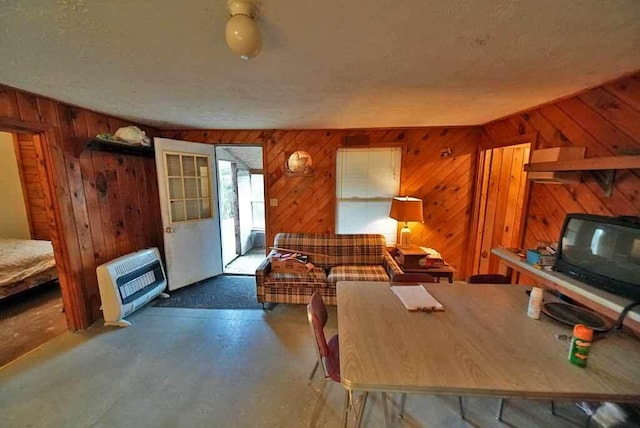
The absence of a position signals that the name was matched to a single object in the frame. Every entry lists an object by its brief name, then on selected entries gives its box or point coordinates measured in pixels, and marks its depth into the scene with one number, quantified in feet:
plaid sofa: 9.12
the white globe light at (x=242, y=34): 3.13
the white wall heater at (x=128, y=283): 8.06
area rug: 9.71
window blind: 11.42
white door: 10.11
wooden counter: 4.05
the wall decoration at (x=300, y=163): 10.73
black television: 4.21
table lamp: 9.99
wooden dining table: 3.11
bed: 9.13
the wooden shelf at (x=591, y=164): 4.54
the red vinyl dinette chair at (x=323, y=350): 4.46
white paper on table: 4.99
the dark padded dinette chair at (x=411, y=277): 6.57
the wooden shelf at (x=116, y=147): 7.88
